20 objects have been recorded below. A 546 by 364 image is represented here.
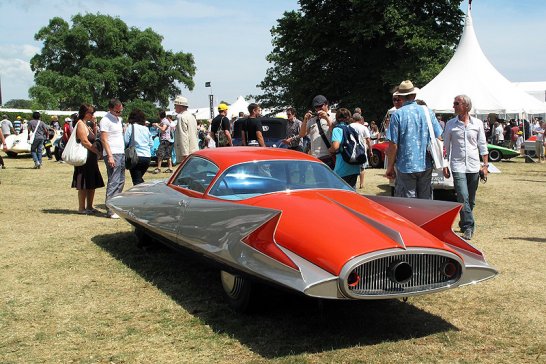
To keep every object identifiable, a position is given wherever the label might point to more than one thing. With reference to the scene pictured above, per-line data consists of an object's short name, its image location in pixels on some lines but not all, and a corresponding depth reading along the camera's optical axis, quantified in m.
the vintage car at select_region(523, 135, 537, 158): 21.33
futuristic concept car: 3.80
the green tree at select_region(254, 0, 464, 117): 30.67
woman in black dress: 9.01
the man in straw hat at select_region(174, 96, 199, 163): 10.19
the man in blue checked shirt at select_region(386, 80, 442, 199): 6.23
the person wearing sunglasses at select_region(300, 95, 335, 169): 7.84
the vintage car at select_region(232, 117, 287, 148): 15.01
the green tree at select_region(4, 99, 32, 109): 106.25
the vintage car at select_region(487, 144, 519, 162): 21.03
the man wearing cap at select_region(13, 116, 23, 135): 34.28
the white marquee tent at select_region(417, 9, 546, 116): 23.09
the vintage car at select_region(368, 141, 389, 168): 17.86
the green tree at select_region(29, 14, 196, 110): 60.44
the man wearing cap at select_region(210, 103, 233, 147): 11.05
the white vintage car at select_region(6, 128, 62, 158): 23.00
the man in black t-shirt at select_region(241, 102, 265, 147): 10.99
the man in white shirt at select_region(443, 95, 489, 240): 7.17
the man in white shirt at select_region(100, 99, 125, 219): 8.79
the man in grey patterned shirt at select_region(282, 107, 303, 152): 15.69
